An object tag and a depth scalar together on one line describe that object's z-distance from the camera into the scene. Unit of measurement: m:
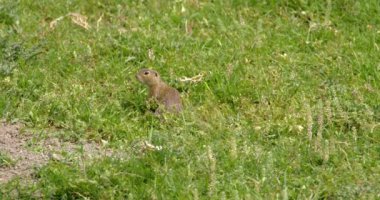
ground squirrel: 14.34
